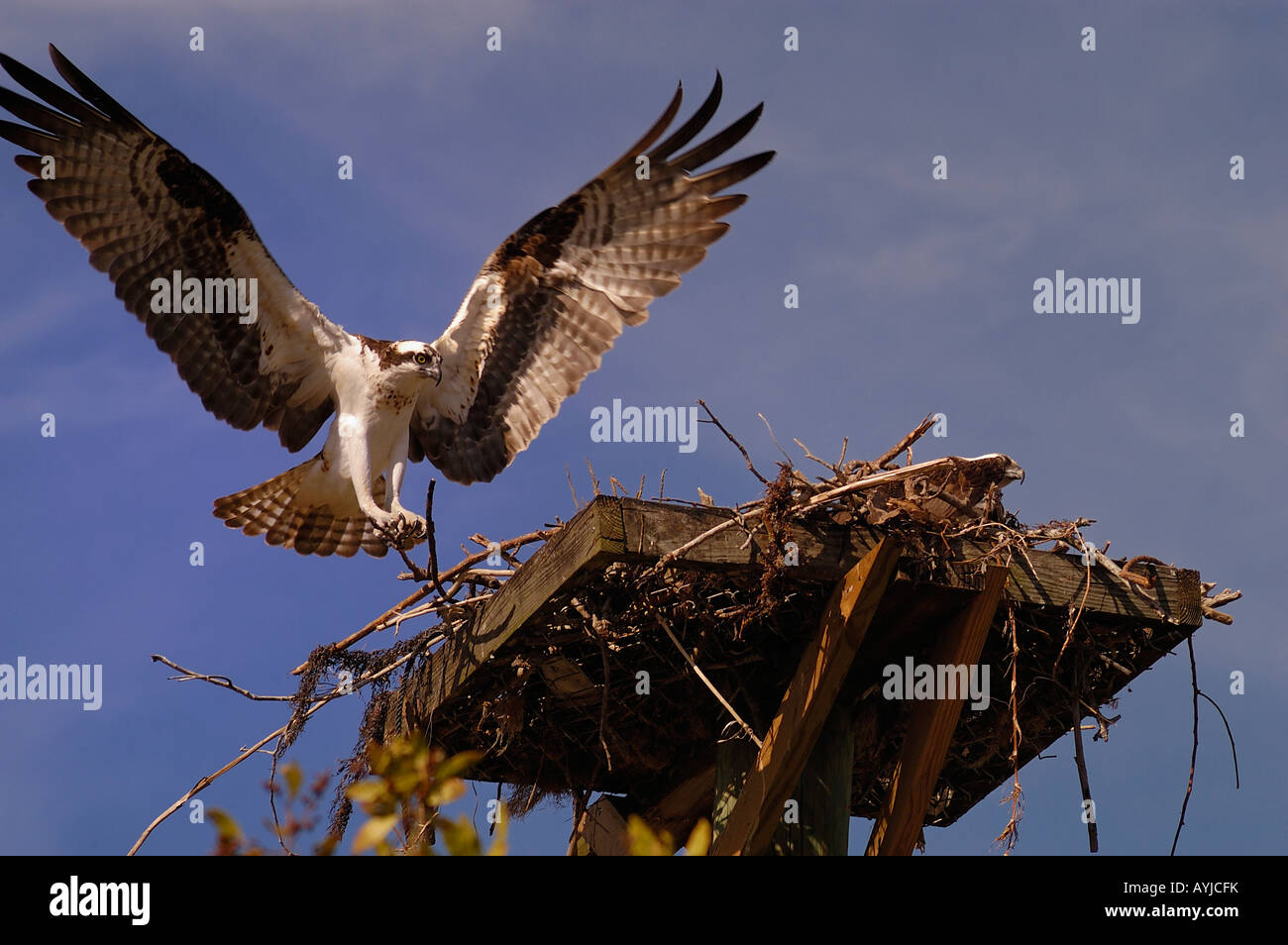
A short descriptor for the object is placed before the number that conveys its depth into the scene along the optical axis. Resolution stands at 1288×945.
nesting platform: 8.75
